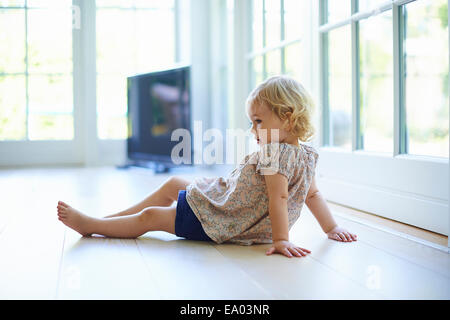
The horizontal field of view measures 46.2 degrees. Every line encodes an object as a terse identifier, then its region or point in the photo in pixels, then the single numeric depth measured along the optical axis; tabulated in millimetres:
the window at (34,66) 4184
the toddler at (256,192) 1363
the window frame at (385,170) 1547
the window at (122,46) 4254
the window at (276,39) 2439
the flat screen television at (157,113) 3576
